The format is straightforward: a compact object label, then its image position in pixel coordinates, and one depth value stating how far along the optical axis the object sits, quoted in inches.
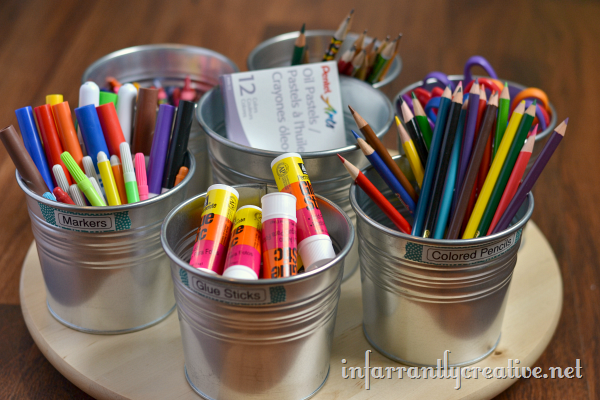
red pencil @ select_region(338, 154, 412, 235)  16.8
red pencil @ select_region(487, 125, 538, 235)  16.6
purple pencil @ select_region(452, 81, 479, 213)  17.2
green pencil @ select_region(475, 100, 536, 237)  16.9
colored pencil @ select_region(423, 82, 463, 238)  17.4
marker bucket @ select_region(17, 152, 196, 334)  17.3
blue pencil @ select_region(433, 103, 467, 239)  17.3
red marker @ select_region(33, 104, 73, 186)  18.6
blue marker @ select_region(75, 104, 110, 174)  18.6
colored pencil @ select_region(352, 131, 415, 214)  17.0
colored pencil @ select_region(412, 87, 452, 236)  17.6
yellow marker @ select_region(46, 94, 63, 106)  19.7
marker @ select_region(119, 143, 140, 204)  17.8
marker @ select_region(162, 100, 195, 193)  19.0
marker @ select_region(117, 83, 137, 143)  20.2
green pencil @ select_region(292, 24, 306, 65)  23.5
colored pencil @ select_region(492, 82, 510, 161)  17.8
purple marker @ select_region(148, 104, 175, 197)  18.9
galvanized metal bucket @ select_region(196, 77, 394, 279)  18.7
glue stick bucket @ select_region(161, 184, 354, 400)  14.4
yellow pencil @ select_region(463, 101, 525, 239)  17.2
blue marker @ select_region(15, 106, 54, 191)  18.3
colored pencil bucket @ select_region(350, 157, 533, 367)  16.1
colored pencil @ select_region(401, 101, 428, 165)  18.3
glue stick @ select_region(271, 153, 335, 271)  15.5
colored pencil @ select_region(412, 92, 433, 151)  18.6
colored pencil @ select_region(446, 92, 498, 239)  17.0
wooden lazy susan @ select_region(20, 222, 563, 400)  17.5
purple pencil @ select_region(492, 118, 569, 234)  16.1
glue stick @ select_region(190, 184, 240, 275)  15.4
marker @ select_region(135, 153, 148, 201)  18.3
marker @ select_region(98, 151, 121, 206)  17.7
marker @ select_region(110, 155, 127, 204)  18.4
